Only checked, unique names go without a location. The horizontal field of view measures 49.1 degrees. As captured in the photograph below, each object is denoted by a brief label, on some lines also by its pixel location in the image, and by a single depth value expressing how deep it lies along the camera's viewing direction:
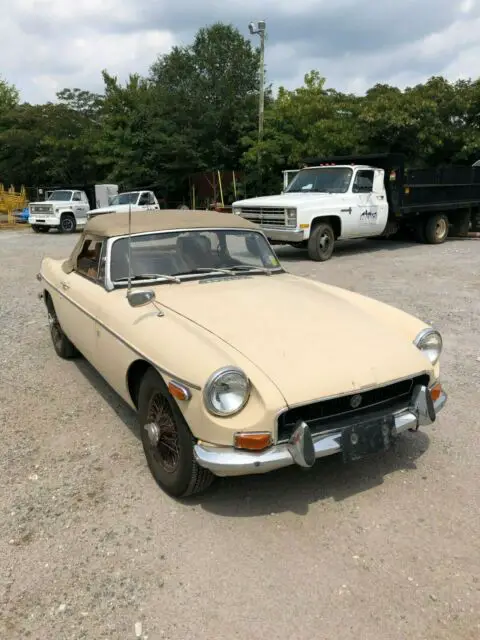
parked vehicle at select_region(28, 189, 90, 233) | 21.22
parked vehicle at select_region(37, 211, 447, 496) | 2.75
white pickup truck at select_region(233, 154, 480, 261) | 11.37
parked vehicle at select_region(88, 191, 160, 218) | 21.10
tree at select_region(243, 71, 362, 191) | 20.94
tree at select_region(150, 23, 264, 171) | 29.05
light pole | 22.00
